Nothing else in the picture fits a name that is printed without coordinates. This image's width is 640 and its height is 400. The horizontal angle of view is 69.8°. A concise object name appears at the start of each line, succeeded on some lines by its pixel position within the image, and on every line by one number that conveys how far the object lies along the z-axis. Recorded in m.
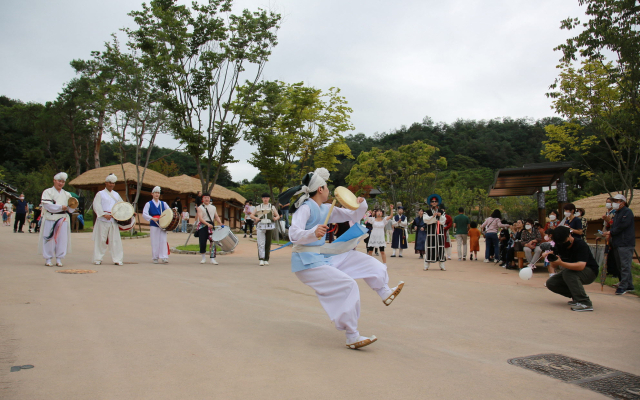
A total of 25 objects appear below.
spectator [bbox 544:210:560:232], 11.70
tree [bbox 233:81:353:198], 21.14
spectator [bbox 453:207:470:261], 15.86
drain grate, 3.63
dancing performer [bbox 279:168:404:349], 4.55
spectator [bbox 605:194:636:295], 8.28
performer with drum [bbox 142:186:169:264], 12.19
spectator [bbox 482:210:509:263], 14.30
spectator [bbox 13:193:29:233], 22.22
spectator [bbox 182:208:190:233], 26.86
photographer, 6.97
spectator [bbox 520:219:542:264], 11.47
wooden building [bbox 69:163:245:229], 30.47
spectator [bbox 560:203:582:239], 8.87
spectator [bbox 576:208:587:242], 10.74
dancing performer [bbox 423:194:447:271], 12.15
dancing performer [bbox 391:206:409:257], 16.48
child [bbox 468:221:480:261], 15.75
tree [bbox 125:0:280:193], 19.02
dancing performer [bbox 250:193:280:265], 13.00
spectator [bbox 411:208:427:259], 15.99
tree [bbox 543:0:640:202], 11.22
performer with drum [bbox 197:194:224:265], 12.80
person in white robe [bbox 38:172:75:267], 9.88
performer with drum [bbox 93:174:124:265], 10.76
